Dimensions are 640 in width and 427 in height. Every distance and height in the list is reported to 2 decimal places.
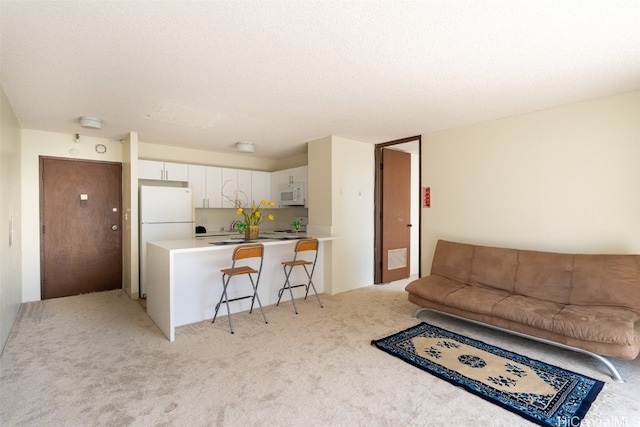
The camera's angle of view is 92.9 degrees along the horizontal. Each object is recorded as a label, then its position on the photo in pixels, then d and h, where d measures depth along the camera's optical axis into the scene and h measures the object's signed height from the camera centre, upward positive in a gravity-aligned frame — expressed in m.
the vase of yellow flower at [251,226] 3.83 -0.20
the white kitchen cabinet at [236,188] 5.46 +0.42
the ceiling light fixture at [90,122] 3.49 +1.03
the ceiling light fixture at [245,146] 4.85 +1.03
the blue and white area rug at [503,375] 1.93 -1.26
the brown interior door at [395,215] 5.12 -0.09
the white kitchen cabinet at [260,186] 5.81 +0.47
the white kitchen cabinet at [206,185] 5.12 +0.44
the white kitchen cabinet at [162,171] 4.61 +0.63
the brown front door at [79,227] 4.26 -0.23
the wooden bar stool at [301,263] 3.81 -0.68
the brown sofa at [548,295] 2.30 -0.83
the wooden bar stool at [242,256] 3.18 -0.49
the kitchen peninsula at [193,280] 3.04 -0.80
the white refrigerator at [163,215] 4.37 -0.07
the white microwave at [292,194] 5.25 +0.29
